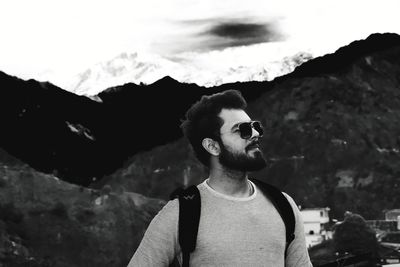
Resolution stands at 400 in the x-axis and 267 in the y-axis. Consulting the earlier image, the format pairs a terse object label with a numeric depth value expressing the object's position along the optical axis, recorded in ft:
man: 9.52
